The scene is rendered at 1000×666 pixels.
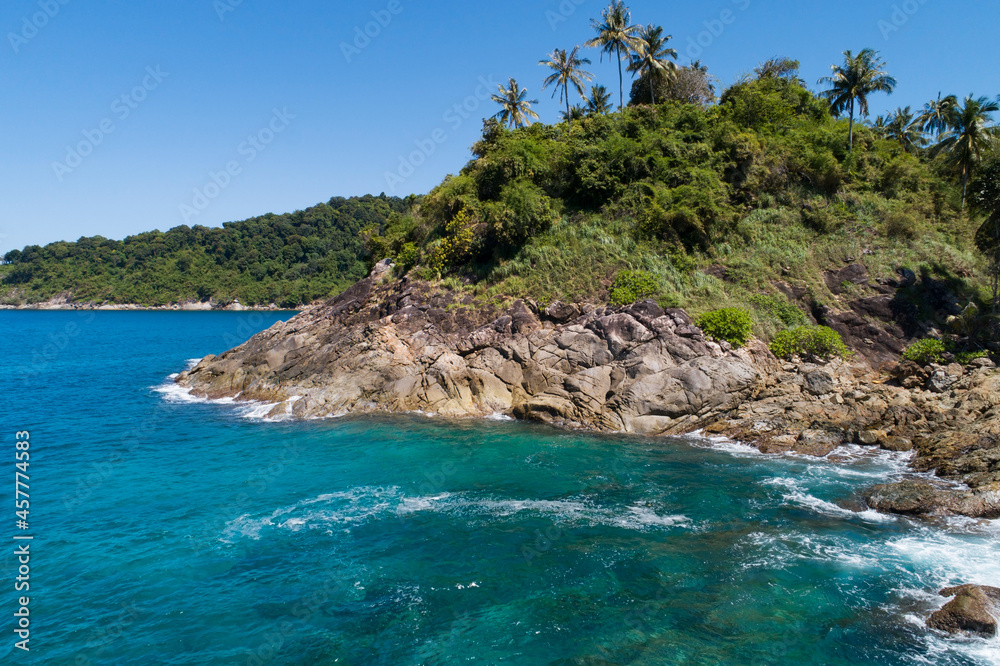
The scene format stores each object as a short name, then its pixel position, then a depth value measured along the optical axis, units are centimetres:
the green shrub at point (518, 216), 3862
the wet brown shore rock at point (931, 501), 1811
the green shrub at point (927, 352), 3062
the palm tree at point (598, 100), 5875
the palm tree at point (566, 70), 4994
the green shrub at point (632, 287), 3375
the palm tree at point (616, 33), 4738
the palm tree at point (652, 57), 4897
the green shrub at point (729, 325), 3125
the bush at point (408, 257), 4309
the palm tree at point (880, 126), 5473
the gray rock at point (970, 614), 1257
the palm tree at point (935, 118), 6122
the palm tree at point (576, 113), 5437
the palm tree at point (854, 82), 4594
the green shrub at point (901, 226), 3844
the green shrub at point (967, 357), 2956
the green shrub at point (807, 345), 3194
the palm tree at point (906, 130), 6192
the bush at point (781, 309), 3416
